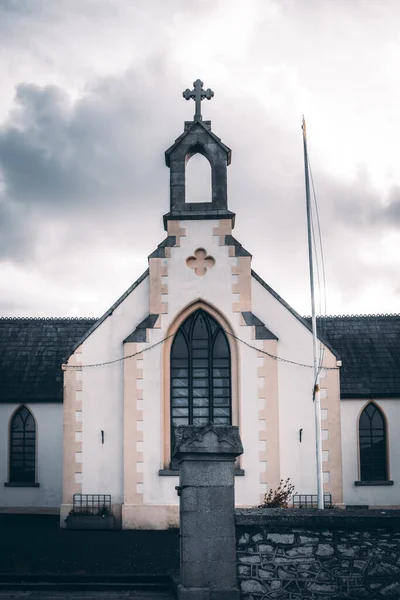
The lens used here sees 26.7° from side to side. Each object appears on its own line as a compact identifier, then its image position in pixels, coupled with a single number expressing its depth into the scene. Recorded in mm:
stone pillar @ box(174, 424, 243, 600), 12578
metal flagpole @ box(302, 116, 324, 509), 20516
